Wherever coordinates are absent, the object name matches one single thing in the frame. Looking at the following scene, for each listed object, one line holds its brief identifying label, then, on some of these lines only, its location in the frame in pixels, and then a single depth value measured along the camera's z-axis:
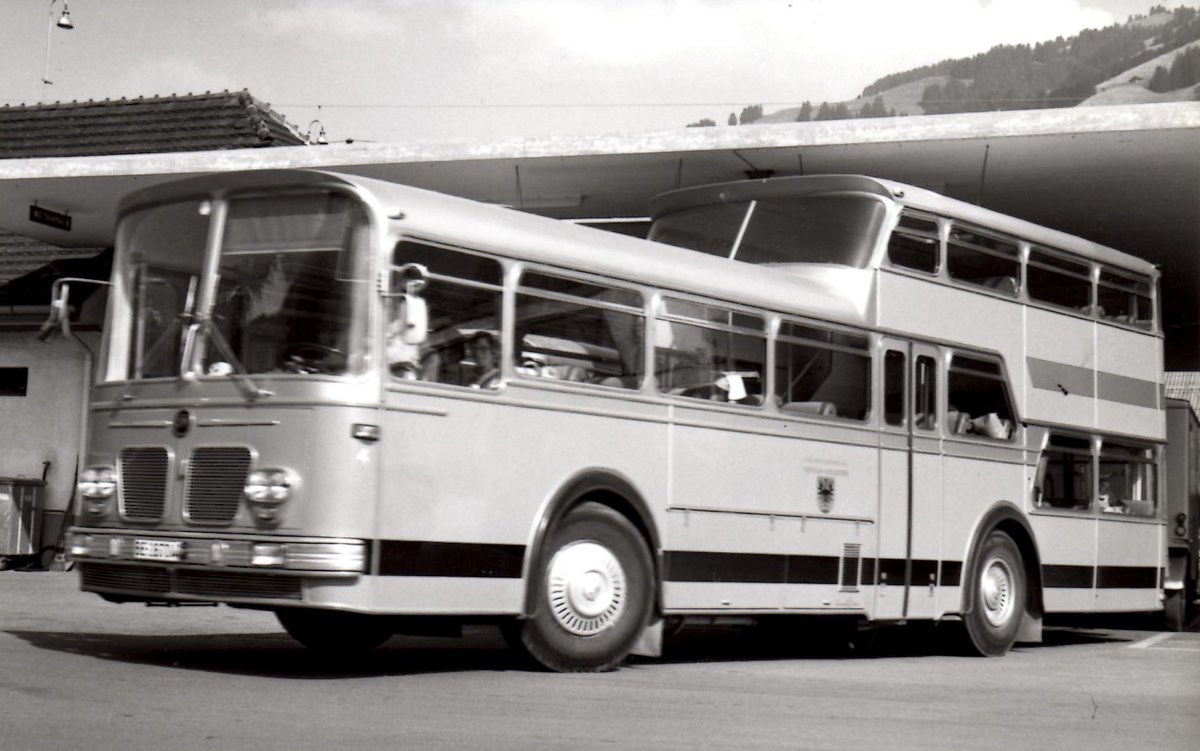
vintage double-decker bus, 9.68
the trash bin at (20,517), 22.92
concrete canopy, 17.62
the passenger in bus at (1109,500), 15.91
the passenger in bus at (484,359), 10.25
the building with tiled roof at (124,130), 26.05
